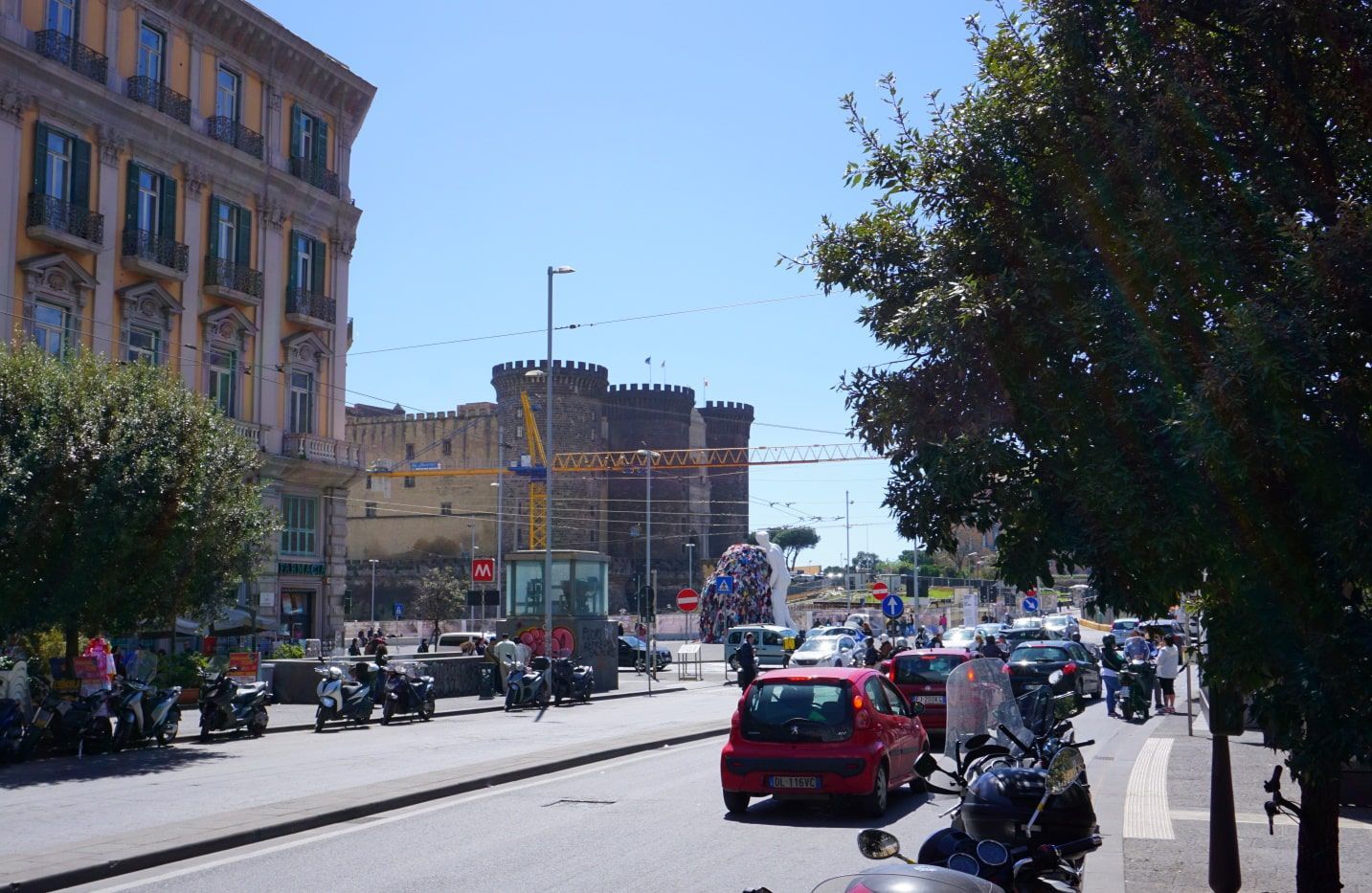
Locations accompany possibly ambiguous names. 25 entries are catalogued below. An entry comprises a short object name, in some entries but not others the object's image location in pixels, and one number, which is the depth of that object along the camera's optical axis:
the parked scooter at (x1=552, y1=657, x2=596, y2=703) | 30.12
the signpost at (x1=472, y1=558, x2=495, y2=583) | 32.12
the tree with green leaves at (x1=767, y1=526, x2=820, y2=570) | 167.12
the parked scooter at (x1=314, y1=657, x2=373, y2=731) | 23.22
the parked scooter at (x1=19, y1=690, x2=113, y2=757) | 18.22
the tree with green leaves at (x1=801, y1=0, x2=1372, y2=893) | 5.36
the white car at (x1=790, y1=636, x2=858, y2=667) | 37.25
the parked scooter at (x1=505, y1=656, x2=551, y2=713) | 28.38
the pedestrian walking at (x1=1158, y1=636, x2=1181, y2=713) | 25.69
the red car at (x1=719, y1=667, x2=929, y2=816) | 12.55
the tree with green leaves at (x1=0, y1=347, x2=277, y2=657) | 18.84
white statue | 59.78
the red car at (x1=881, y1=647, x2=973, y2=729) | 20.91
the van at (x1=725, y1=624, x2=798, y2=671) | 43.66
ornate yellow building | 30.44
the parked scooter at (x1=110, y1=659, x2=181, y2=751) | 18.69
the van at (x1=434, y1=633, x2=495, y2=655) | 45.99
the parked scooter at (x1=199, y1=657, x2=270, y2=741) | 20.77
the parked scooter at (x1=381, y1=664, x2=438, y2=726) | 24.59
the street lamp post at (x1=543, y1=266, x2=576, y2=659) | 30.72
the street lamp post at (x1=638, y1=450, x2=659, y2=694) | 36.45
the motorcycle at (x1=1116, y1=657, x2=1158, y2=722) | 22.15
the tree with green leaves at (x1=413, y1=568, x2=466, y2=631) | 82.25
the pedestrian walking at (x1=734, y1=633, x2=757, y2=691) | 30.11
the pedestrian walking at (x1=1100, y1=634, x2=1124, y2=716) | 24.78
